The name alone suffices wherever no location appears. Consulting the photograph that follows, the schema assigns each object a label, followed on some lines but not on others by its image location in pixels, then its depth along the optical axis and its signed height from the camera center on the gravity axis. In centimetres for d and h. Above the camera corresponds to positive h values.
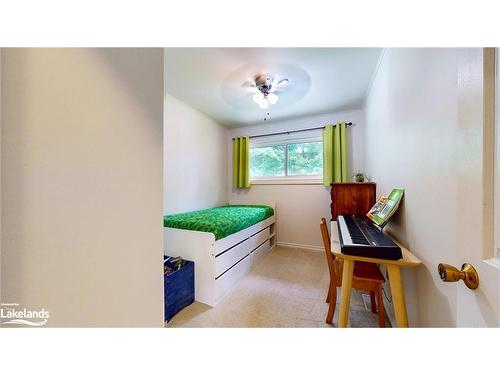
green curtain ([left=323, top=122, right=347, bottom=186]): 279 +54
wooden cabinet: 199 -14
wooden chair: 115 -66
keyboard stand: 91 -54
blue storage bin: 139 -90
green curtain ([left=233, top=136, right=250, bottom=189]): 346 +50
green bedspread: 170 -40
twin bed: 161 -63
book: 124 -17
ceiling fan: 195 +122
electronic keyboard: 92 -33
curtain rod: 284 +103
